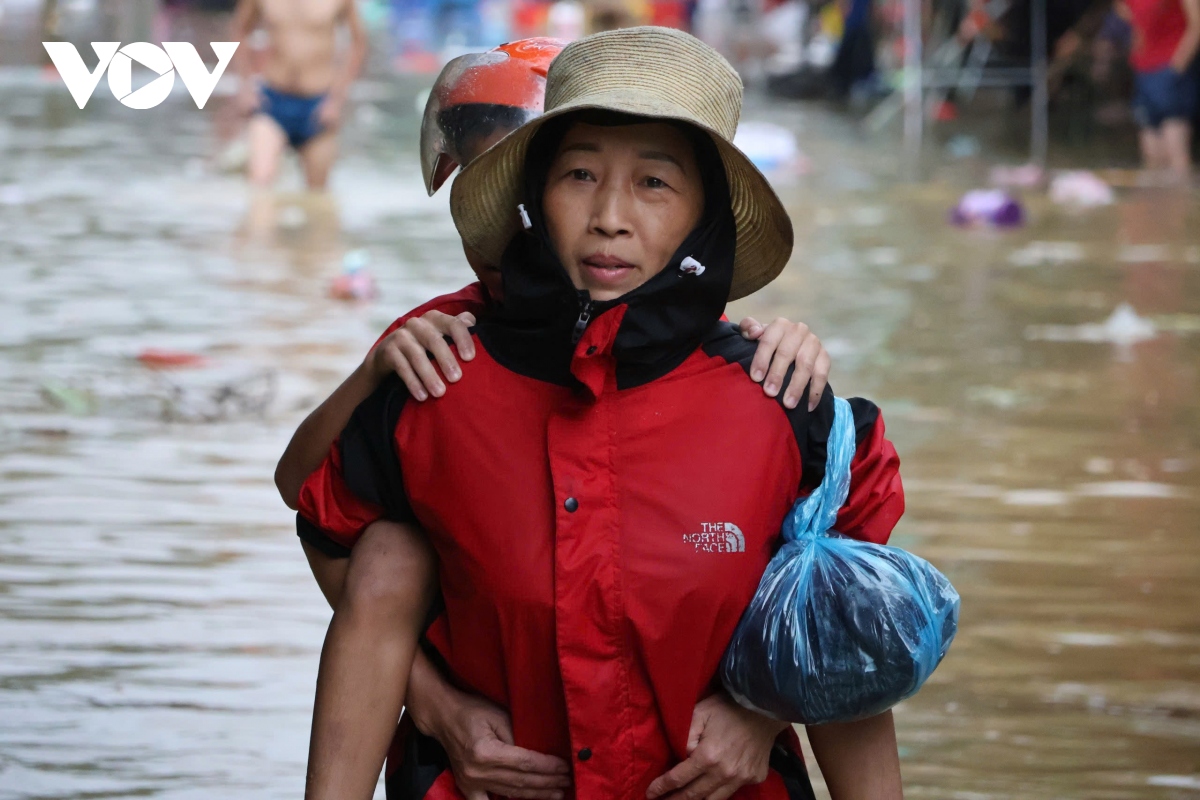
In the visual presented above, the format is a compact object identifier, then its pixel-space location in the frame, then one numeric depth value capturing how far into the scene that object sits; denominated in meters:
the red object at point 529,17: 31.65
